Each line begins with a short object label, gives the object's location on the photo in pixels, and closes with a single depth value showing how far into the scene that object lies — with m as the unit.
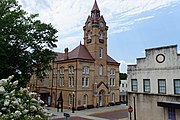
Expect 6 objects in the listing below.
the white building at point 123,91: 48.10
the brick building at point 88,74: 35.22
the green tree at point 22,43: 17.95
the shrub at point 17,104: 7.09
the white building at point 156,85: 18.97
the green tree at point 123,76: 80.57
